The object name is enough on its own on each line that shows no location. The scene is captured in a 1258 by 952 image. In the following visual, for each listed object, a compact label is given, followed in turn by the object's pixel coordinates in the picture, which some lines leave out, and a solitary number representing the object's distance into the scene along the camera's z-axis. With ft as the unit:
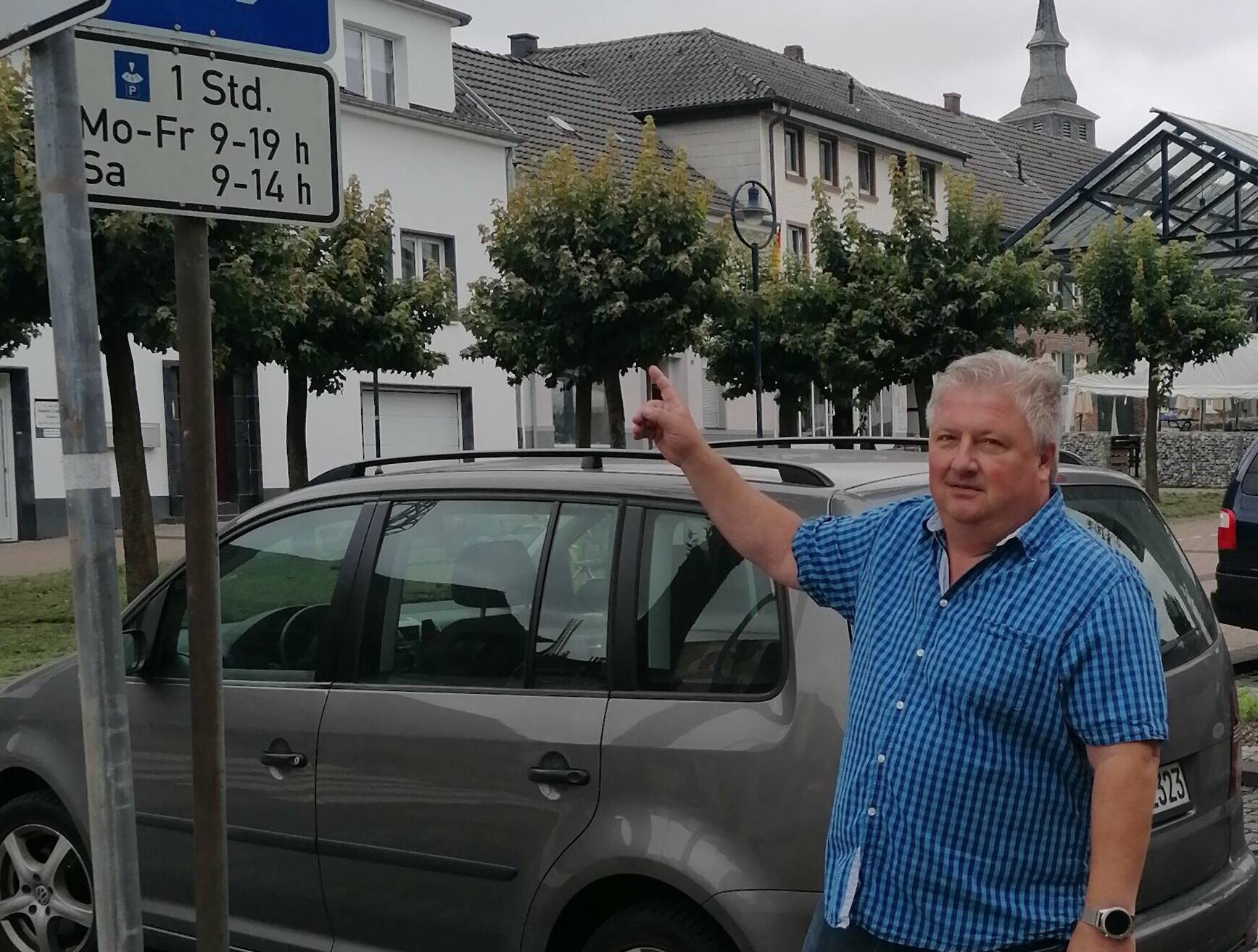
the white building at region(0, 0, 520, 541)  87.86
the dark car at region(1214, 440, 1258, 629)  37.68
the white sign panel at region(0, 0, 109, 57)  10.13
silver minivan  12.47
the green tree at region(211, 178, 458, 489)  67.05
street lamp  66.23
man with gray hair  8.56
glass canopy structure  101.71
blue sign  11.93
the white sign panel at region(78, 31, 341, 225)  11.89
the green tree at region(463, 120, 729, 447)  71.20
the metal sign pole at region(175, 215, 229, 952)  12.05
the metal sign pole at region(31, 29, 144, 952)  10.57
